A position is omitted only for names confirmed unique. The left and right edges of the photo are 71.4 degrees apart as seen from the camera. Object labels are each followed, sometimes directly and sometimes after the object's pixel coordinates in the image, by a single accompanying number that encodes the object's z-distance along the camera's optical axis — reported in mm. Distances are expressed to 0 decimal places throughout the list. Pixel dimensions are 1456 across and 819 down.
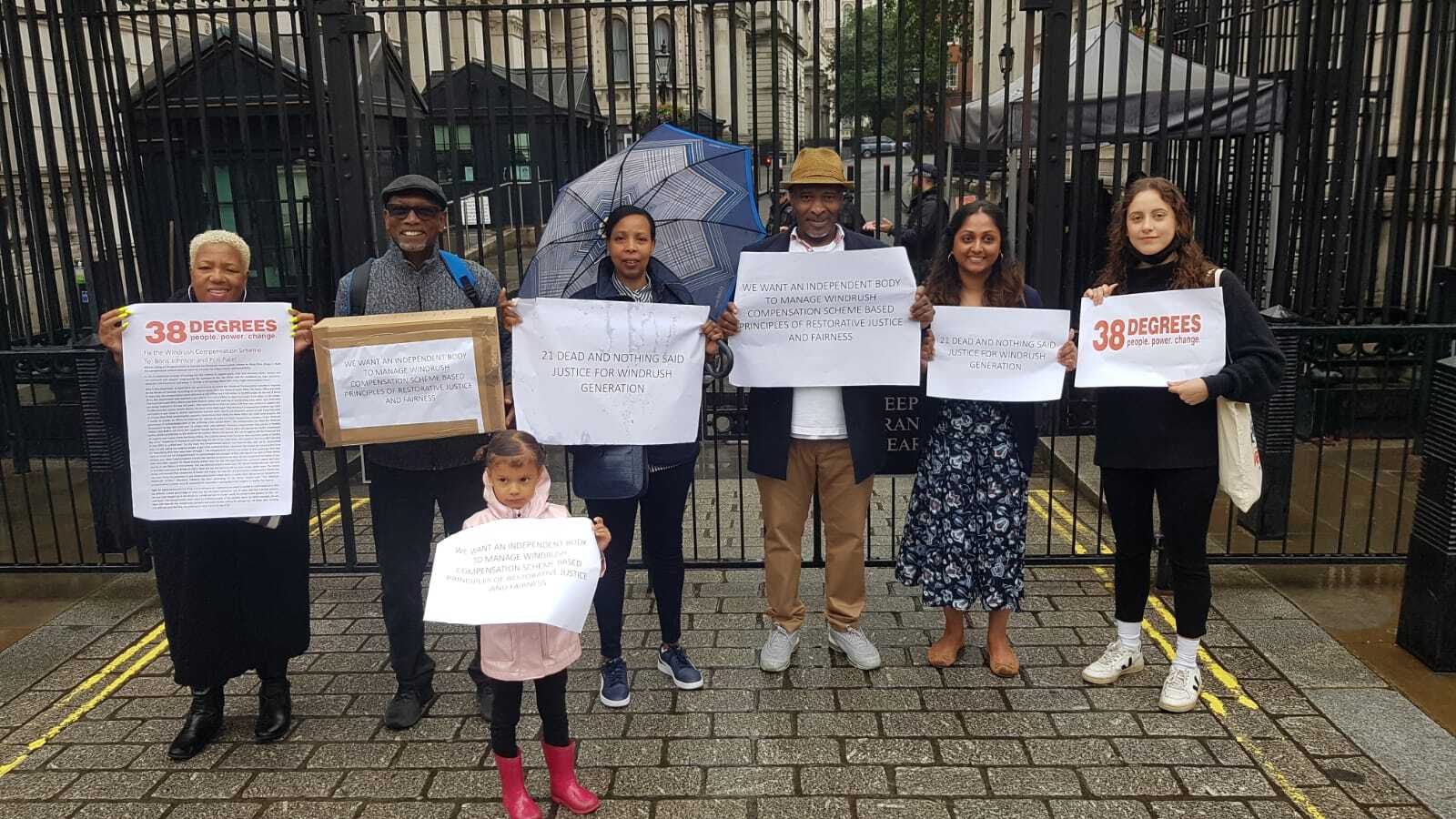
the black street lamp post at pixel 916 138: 5094
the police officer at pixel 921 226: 5230
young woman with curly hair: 3814
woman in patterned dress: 4152
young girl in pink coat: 3279
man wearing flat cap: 3799
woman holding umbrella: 3824
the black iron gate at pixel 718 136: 5113
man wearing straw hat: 4098
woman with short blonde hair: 3723
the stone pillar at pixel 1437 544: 4242
